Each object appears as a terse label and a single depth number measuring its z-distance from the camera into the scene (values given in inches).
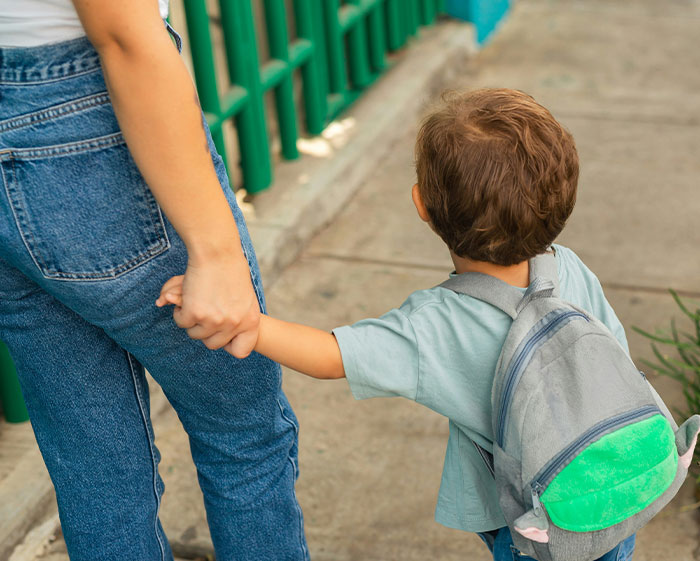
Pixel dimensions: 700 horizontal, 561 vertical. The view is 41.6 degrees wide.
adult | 45.9
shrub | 90.4
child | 52.1
